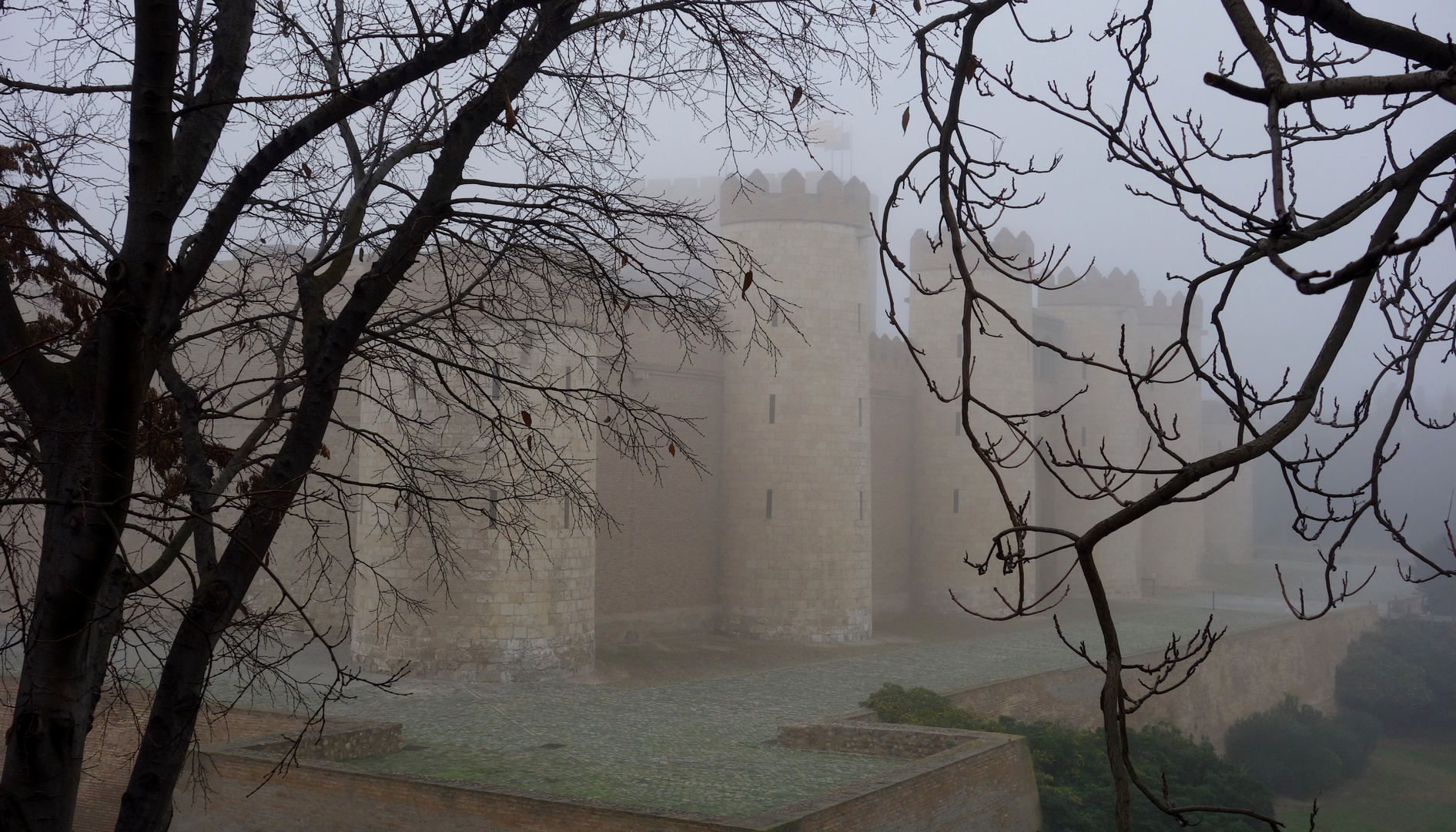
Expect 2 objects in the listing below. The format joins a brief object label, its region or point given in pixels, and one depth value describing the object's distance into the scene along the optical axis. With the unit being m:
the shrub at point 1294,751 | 22.42
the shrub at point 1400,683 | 28.05
